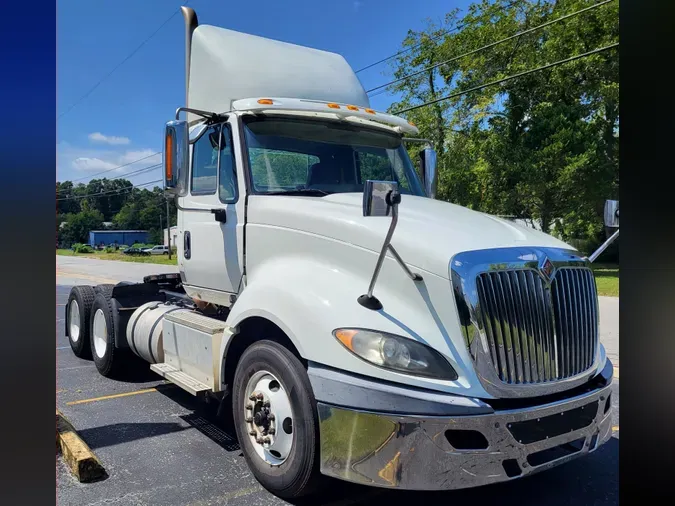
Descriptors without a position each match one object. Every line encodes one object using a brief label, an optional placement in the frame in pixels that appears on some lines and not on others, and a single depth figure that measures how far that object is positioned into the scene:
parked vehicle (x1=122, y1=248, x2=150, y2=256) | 43.16
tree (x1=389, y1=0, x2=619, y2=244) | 17.89
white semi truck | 2.91
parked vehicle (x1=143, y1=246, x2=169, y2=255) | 40.61
